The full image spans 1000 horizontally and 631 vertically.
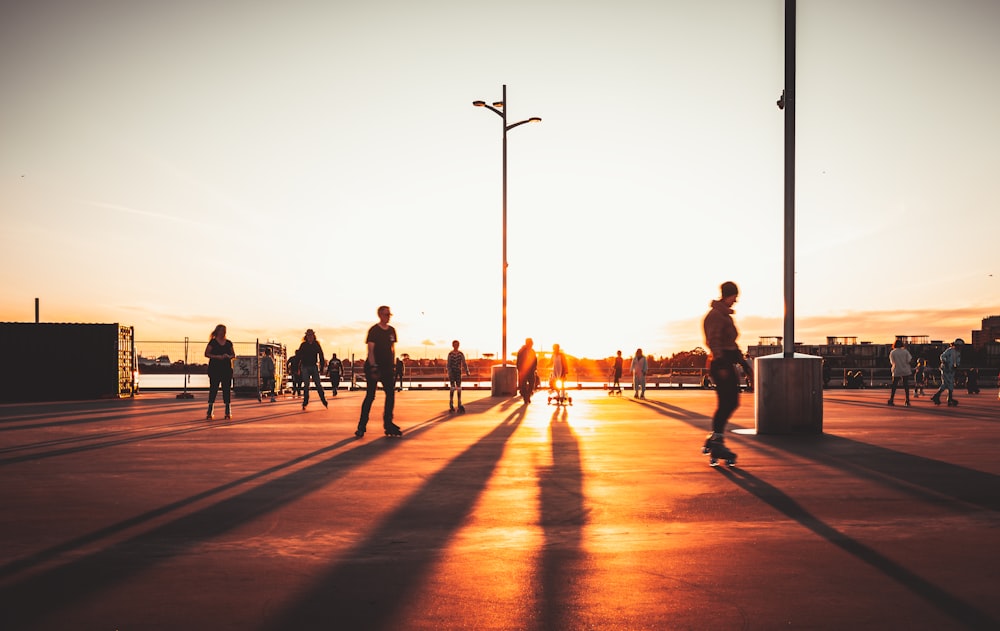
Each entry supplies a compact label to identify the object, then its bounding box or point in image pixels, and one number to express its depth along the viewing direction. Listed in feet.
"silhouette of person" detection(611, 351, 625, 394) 101.86
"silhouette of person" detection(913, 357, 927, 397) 93.61
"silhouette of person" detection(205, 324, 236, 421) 52.80
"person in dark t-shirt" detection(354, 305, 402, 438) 39.99
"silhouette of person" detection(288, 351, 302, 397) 89.40
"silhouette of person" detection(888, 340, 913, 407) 66.80
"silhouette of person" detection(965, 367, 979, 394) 103.14
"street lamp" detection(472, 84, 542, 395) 94.32
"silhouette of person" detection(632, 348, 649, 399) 86.99
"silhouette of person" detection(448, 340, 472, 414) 63.62
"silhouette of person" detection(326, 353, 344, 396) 97.71
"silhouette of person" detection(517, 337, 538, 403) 76.02
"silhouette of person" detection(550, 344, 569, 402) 74.43
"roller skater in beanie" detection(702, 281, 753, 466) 29.63
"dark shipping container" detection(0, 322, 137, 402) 83.61
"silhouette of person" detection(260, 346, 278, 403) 88.28
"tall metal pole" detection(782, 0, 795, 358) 41.29
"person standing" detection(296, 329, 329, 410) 66.44
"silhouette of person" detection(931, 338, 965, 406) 70.28
